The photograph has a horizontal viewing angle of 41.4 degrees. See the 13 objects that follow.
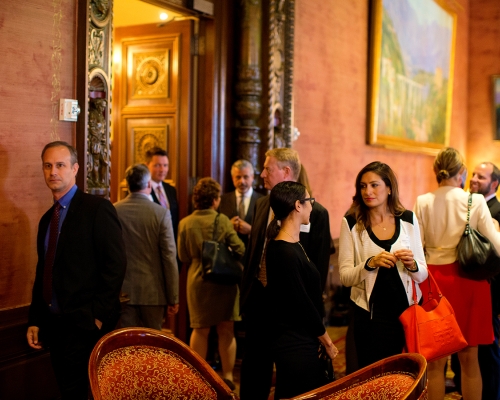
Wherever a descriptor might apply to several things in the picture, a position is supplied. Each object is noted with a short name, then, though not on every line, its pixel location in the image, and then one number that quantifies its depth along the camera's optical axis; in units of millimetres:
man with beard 4848
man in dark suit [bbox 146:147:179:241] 5750
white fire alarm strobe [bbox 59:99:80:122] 4211
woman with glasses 3252
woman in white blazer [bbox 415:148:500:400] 4523
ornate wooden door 6086
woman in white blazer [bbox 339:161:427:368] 3646
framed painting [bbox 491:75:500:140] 12320
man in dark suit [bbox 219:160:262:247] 5734
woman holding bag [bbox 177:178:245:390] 5070
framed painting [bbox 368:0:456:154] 8727
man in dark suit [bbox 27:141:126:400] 3424
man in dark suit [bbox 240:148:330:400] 3732
